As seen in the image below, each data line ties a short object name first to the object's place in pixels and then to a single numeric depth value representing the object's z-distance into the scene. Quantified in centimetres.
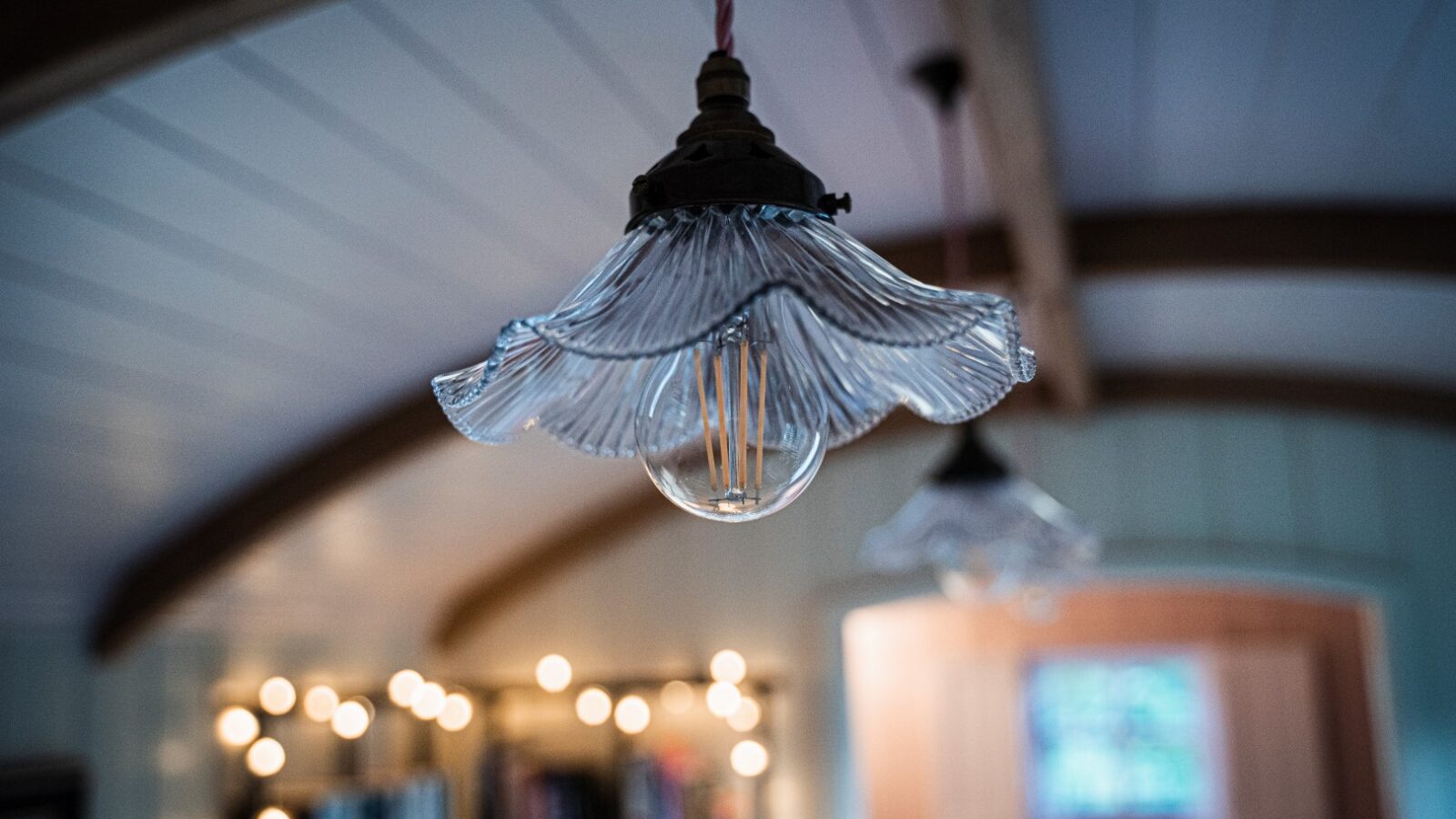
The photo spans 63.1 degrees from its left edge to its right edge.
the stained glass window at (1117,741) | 732
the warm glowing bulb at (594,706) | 555
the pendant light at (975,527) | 255
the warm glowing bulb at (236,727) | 451
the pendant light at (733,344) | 84
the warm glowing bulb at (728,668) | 553
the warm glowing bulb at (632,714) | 552
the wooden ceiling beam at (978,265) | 314
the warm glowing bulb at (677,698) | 559
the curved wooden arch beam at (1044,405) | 491
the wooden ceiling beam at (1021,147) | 206
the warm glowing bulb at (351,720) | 498
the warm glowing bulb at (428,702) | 552
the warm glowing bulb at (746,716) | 546
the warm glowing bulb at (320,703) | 488
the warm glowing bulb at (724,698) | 538
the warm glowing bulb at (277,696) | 468
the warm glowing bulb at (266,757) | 454
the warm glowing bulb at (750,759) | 535
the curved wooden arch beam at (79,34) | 151
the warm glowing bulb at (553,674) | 565
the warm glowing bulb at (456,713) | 563
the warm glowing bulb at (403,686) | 541
